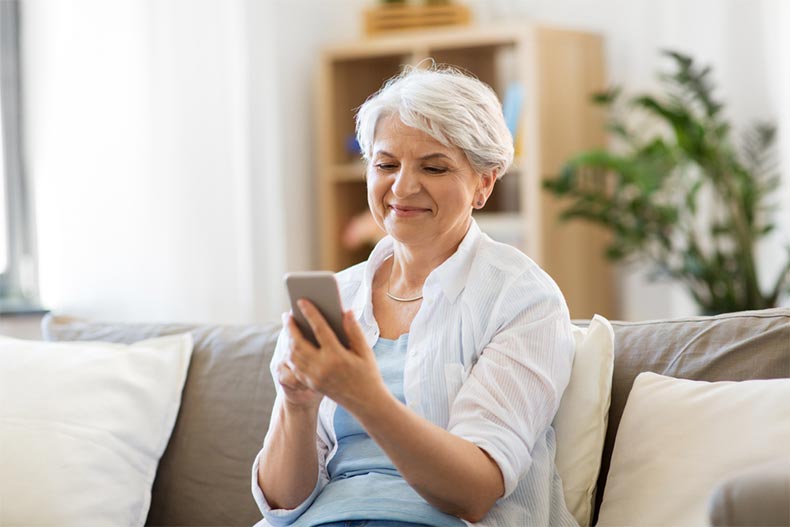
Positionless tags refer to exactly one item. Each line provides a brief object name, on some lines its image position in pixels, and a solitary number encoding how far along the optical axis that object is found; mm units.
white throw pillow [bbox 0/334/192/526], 2822
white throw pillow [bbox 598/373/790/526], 2495
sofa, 2669
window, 4174
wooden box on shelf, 4839
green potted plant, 4076
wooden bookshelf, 4515
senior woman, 2471
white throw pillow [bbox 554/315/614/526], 2628
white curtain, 4115
